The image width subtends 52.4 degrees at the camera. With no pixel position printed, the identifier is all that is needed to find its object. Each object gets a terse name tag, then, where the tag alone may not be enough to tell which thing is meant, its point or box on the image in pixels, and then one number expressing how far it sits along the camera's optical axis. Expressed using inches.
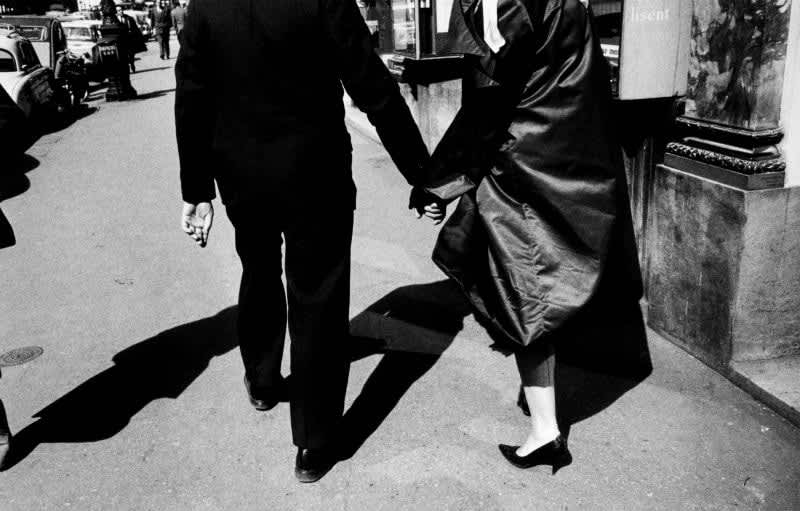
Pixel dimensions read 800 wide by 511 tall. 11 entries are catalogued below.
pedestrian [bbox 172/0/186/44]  1103.7
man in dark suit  112.7
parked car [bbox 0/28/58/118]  495.2
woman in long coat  103.7
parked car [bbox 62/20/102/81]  853.8
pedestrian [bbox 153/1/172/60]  1104.8
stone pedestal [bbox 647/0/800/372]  135.7
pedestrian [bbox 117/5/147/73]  959.8
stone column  132.6
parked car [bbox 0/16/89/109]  623.5
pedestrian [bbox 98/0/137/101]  673.0
